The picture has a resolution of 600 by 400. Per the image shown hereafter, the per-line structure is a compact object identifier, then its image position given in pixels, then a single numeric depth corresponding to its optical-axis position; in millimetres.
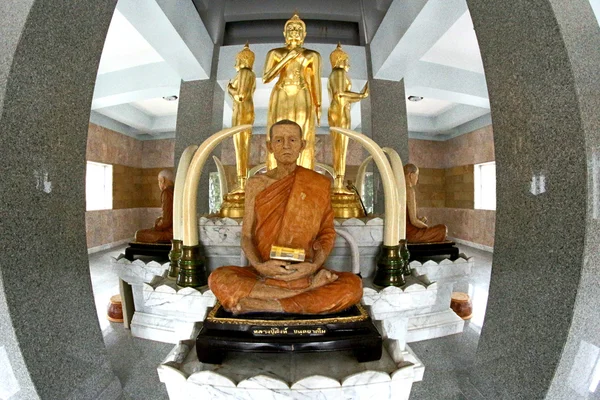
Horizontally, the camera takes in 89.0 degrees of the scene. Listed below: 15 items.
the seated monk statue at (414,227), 3664
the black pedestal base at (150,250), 3434
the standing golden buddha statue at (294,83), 3238
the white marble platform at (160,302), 2219
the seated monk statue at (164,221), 3555
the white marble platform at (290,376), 1408
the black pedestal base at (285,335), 1549
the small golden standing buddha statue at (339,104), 3561
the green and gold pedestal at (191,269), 2336
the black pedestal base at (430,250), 3521
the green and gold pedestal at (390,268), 2336
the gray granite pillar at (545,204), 1517
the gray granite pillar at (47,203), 1525
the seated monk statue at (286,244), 1695
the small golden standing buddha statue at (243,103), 3619
